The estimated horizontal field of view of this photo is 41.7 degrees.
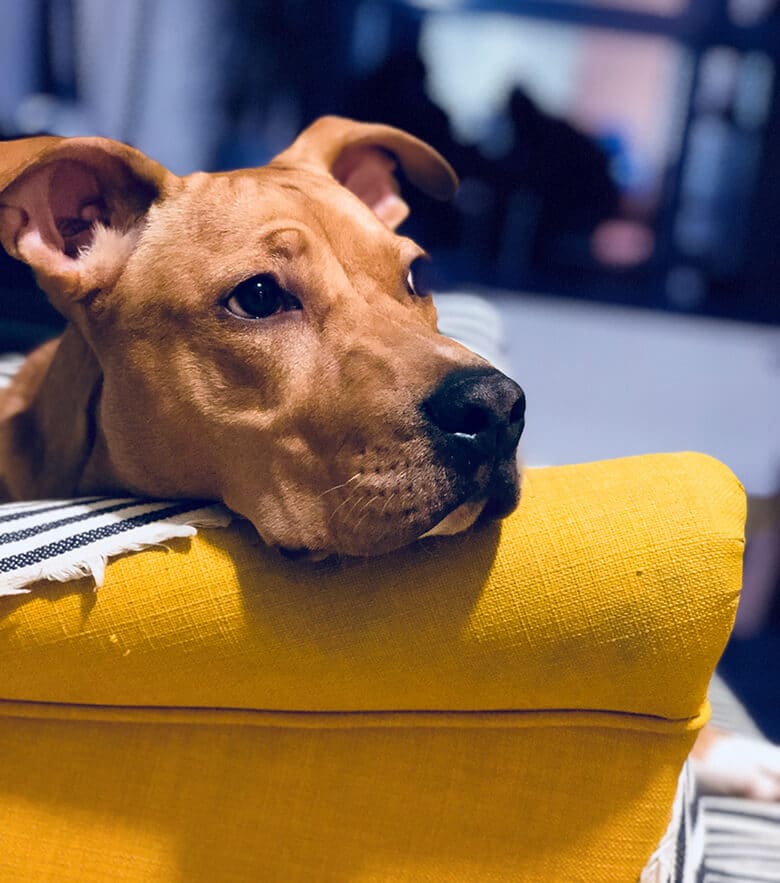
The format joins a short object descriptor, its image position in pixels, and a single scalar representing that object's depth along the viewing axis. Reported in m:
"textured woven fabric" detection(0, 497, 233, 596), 0.40
